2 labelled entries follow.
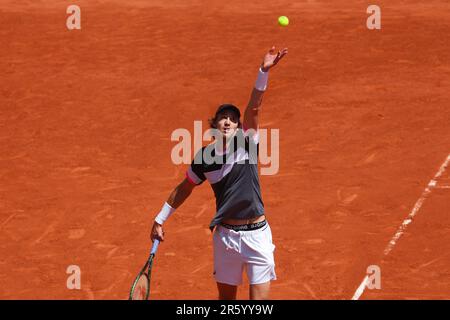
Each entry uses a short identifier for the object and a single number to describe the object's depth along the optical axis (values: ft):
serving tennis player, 43.62
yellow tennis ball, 64.92
